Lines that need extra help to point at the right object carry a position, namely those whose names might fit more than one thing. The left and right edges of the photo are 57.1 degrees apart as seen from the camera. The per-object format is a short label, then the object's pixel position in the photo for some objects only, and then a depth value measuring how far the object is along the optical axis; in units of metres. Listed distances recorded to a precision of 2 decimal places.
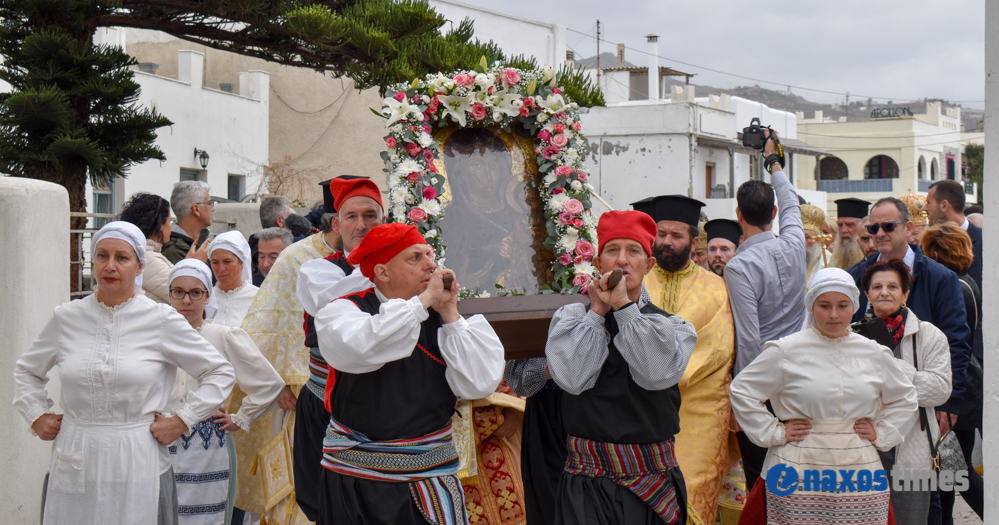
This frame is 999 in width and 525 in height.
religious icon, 4.68
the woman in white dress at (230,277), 5.77
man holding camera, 4.91
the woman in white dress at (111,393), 3.84
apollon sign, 55.62
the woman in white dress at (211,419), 4.86
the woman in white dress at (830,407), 4.19
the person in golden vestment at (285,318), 5.16
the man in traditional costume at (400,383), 3.29
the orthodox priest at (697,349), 4.67
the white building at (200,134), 16.86
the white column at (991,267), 2.81
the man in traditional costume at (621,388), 3.50
